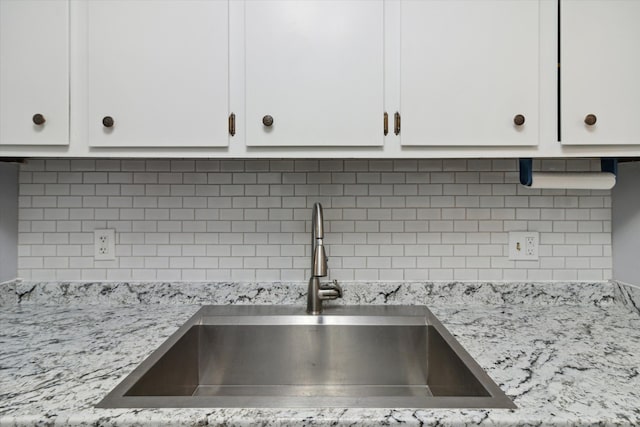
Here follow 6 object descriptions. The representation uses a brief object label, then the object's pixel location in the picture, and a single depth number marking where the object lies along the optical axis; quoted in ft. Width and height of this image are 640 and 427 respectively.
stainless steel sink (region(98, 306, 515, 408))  4.14
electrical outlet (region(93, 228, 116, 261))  4.85
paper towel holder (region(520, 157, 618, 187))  4.43
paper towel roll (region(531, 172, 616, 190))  4.35
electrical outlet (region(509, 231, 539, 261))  4.81
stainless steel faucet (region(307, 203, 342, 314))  4.21
